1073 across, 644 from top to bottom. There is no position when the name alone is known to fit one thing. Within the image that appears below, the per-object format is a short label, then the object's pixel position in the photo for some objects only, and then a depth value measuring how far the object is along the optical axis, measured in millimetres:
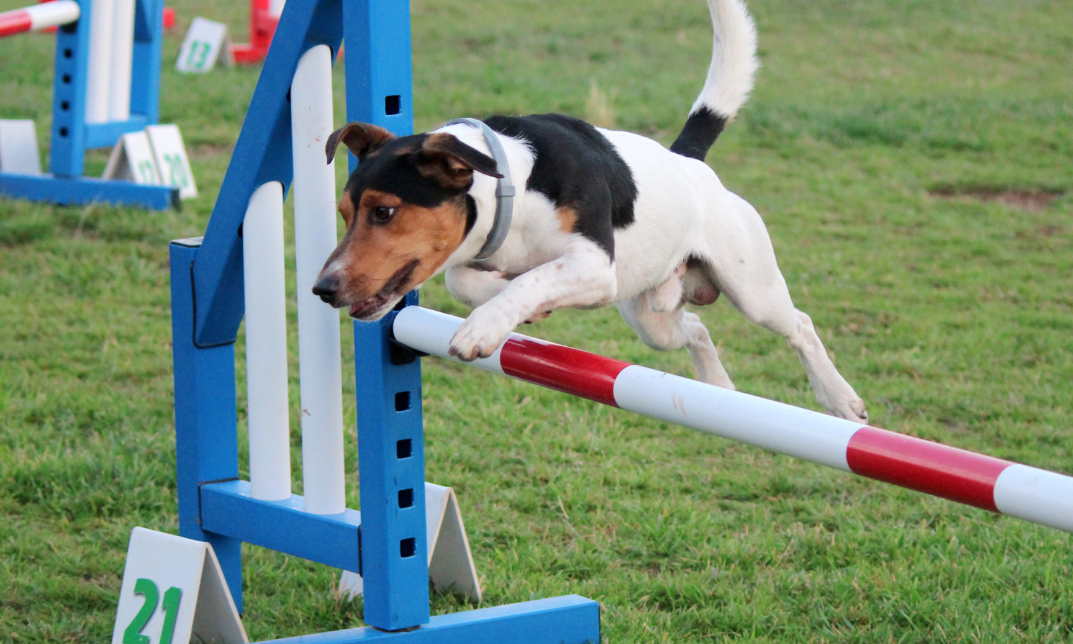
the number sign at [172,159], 12555
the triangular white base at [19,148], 12578
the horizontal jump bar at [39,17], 10862
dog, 3937
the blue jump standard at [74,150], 11820
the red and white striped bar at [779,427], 3141
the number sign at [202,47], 18812
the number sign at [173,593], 5016
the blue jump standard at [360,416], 4486
